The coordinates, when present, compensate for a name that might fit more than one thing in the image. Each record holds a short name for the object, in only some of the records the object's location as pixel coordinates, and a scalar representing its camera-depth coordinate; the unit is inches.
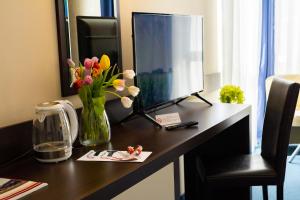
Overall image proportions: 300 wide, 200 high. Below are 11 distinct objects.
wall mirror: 67.8
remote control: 72.9
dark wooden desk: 46.1
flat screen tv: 75.1
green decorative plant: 119.7
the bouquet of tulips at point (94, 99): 62.5
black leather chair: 76.6
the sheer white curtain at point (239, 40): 146.9
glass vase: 63.0
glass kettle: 54.8
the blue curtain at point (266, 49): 147.7
